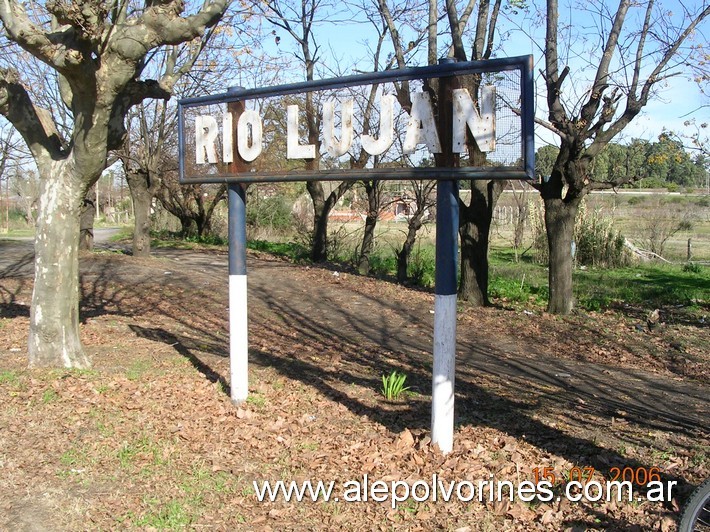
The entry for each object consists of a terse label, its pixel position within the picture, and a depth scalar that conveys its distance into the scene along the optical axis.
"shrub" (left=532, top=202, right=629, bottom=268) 22.02
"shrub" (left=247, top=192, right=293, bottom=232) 31.58
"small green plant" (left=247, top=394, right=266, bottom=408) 6.16
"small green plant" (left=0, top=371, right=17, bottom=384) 6.30
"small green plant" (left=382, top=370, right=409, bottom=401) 6.37
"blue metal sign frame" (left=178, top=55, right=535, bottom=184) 4.39
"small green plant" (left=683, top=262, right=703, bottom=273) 20.84
